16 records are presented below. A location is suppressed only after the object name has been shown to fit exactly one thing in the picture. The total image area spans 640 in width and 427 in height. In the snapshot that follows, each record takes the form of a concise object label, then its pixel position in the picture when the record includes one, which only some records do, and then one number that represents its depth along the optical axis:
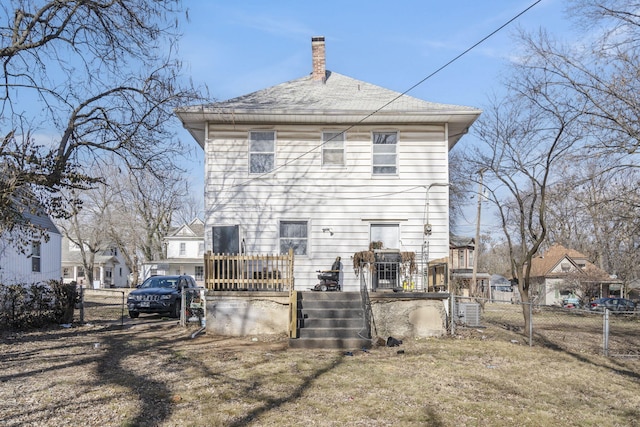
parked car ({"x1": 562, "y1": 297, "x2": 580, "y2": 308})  45.60
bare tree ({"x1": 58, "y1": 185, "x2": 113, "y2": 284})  47.25
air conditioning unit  15.75
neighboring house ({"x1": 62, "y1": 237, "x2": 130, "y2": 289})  60.78
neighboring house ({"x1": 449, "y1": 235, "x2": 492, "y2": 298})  59.22
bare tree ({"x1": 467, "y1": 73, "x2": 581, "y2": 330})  14.78
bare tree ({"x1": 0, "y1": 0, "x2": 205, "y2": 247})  10.64
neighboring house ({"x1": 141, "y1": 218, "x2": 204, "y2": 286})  50.78
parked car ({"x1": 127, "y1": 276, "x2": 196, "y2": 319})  17.67
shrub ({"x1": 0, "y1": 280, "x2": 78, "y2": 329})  14.15
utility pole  29.91
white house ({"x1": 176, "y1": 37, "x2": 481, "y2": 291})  15.67
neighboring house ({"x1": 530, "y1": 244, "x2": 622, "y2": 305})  42.96
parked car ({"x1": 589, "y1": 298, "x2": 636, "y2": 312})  37.81
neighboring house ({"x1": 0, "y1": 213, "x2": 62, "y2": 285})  21.83
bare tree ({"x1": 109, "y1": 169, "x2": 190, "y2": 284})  45.94
